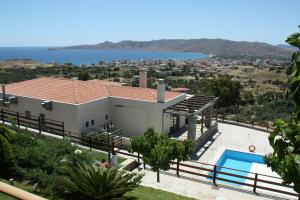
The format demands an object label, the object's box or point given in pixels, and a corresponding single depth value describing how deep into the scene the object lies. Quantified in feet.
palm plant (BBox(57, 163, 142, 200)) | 26.91
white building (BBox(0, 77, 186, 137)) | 65.87
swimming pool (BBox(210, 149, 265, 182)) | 63.93
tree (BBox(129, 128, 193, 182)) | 42.70
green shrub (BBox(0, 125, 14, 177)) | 36.26
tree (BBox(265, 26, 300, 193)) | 16.92
